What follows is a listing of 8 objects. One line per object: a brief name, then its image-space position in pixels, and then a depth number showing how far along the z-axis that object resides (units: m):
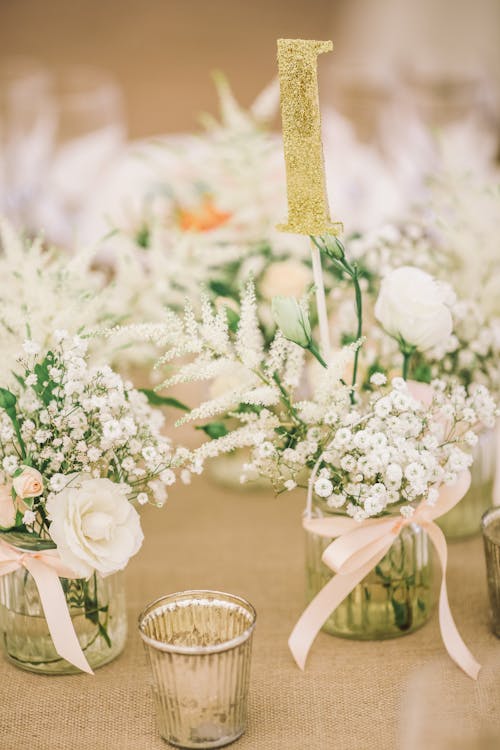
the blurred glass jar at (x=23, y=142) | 1.74
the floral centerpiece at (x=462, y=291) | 1.31
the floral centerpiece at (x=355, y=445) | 1.14
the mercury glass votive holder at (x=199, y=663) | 1.09
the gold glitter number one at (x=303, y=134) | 1.13
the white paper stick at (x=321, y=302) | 1.18
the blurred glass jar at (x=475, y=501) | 1.34
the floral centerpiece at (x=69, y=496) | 1.12
